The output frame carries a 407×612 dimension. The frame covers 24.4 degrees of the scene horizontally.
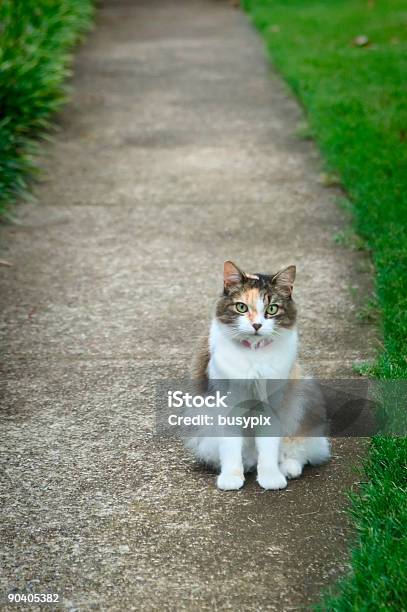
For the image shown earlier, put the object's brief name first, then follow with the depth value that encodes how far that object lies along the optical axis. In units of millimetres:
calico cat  3631
